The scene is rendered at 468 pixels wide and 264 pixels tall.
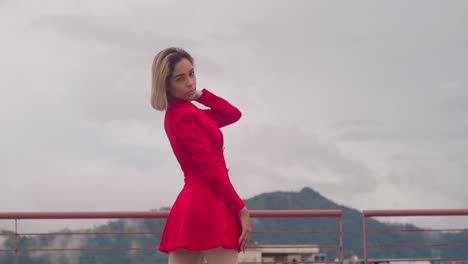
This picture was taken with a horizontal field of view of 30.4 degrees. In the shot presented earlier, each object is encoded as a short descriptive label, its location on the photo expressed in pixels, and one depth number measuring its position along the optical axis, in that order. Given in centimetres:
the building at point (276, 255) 8025
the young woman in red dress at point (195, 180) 344
